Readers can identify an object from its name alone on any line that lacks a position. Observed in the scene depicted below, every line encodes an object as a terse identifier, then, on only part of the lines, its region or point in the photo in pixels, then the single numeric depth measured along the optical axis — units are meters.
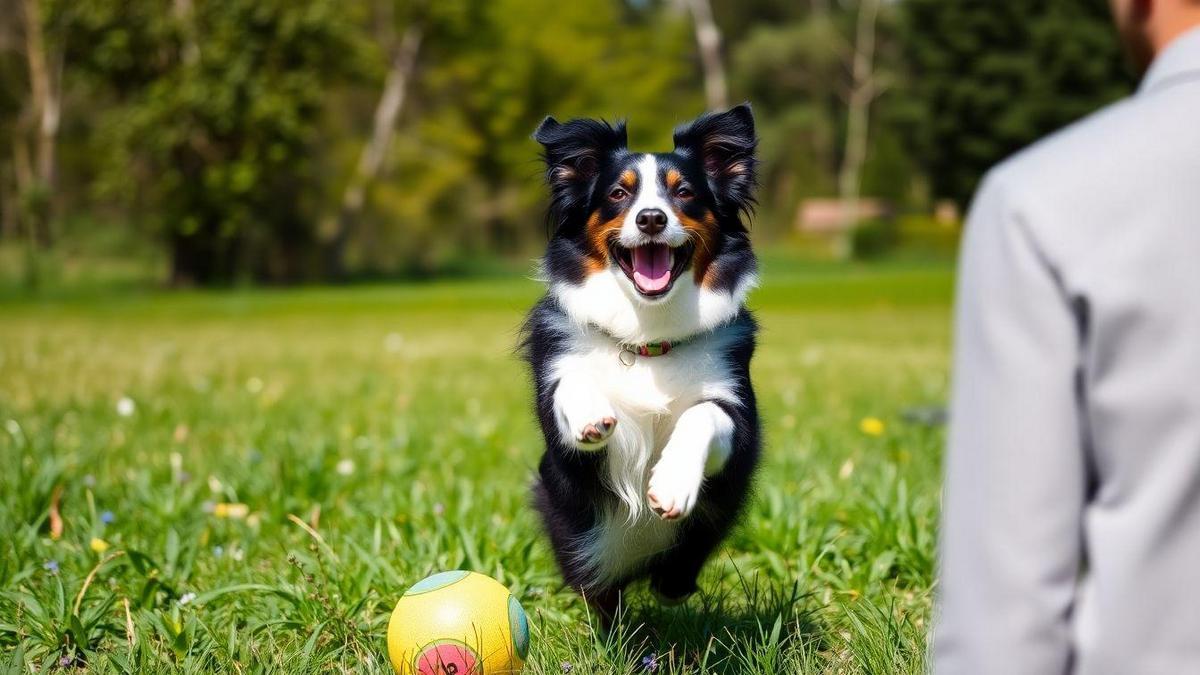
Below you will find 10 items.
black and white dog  2.92
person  1.28
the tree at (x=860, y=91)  37.19
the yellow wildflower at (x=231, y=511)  4.22
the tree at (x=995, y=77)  36.19
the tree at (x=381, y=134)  28.88
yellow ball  2.71
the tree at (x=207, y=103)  24.62
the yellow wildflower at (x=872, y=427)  5.90
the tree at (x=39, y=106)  22.80
